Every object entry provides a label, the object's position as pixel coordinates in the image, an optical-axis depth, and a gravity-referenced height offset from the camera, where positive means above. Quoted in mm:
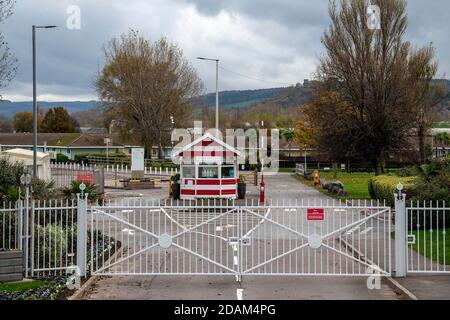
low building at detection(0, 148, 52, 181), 36572 +368
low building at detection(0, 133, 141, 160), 95125 +3039
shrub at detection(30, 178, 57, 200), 20734 -778
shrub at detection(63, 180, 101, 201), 29334 -1141
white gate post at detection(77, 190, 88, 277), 13898 -1191
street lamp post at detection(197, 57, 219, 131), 47125 +4425
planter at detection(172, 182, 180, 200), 36062 -1352
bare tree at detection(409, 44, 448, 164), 45616 +6903
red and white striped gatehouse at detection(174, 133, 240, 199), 34281 -310
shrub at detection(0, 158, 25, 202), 18969 -432
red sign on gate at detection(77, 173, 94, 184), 38500 -698
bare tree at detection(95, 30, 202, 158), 78188 +9101
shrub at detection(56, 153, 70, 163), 86062 +864
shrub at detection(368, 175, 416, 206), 25875 -899
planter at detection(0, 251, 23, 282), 13344 -1923
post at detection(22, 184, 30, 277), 13833 -1349
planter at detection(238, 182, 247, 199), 37028 -1344
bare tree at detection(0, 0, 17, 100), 19484 +2759
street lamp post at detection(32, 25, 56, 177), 28169 +2225
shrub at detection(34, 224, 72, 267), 14523 -1717
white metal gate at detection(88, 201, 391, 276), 13750 -2164
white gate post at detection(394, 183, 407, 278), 13961 -1450
